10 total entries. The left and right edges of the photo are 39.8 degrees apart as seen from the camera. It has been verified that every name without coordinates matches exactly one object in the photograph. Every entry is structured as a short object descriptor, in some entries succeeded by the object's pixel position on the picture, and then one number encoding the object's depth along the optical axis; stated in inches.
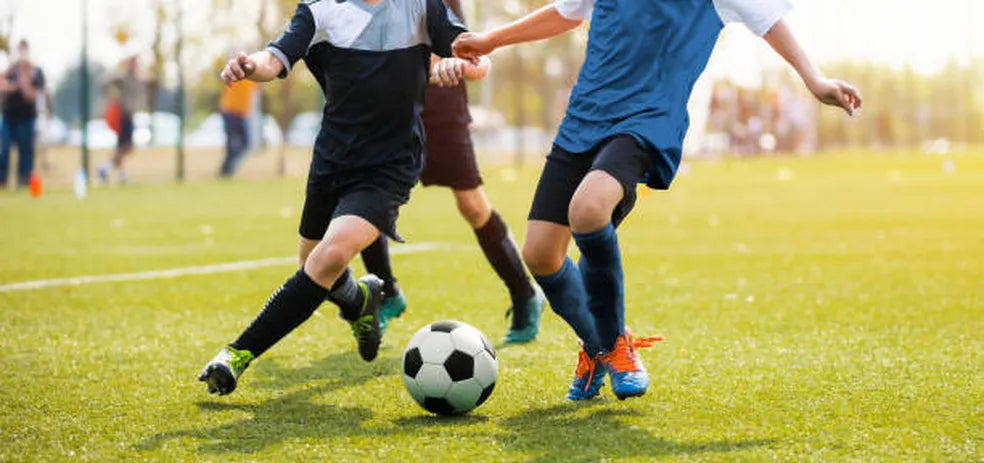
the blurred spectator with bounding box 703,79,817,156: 1678.2
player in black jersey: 196.4
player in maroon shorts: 254.4
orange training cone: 766.4
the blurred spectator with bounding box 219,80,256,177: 956.0
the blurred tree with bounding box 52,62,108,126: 1340.9
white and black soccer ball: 182.2
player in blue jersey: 184.2
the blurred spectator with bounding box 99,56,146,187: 908.0
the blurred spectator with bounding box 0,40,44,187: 803.4
